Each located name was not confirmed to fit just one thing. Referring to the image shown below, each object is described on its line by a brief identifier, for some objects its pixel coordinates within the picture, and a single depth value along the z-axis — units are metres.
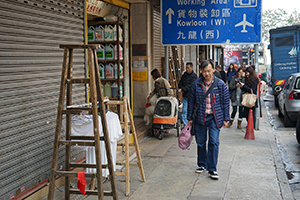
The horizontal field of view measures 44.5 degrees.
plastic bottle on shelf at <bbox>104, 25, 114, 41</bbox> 8.87
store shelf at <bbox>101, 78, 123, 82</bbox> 9.17
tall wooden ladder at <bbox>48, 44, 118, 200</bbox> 4.00
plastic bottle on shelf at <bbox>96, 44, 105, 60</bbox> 9.02
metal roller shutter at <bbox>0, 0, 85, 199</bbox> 4.47
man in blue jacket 6.18
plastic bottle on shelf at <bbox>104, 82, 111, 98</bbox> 9.36
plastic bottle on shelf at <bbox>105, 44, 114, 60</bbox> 9.01
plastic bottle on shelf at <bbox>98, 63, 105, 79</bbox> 9.19
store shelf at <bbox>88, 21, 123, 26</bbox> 8.84
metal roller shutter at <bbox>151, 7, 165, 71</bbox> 12.02
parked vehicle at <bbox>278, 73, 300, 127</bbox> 11.16
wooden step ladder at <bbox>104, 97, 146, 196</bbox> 5.34
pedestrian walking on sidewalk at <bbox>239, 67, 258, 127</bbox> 10.27
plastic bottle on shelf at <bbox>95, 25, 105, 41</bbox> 8.91
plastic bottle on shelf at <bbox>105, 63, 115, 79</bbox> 9.15
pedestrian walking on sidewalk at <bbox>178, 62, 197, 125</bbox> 10.13
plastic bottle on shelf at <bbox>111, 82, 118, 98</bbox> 9.29
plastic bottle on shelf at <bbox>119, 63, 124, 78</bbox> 9.18
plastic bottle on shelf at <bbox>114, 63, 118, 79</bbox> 9.16
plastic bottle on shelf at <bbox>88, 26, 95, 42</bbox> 8.91
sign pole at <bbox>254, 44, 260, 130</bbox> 10.13
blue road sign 9.28
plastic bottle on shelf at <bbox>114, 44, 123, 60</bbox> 8.99
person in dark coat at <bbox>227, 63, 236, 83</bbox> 23.30
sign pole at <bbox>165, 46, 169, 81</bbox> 10.09
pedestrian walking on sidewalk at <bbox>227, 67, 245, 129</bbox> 11.05
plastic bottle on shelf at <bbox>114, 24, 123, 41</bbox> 8.89
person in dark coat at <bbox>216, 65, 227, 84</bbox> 21.10
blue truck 17.48
